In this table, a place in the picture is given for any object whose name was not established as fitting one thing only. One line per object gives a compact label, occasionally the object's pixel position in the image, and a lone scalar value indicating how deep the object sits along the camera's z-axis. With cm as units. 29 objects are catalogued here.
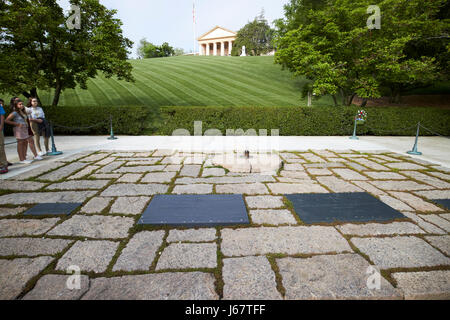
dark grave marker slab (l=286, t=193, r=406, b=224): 321
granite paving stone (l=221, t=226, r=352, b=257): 251
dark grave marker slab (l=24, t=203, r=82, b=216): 332
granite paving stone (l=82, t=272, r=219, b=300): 189
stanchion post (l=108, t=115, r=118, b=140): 1021
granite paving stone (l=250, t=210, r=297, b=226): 312
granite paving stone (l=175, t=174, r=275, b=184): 476
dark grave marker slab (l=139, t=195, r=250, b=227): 306
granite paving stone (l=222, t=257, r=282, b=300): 192
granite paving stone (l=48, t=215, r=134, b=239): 282
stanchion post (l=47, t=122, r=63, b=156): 706
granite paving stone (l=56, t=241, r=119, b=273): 225
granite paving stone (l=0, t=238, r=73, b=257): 245
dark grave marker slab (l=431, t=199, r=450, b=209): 365
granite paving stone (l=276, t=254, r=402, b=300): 190
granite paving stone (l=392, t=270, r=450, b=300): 191
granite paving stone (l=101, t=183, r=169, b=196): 408
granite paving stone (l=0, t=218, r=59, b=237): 283
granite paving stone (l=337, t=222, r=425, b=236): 288
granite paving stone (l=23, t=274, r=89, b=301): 189
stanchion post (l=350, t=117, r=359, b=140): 1048
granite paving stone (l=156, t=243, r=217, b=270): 227
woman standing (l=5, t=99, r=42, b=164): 579
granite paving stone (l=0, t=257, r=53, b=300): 194
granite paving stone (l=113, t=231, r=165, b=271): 225
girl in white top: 635
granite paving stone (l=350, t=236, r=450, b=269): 230
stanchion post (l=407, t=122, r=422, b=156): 742
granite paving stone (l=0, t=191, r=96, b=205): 375
